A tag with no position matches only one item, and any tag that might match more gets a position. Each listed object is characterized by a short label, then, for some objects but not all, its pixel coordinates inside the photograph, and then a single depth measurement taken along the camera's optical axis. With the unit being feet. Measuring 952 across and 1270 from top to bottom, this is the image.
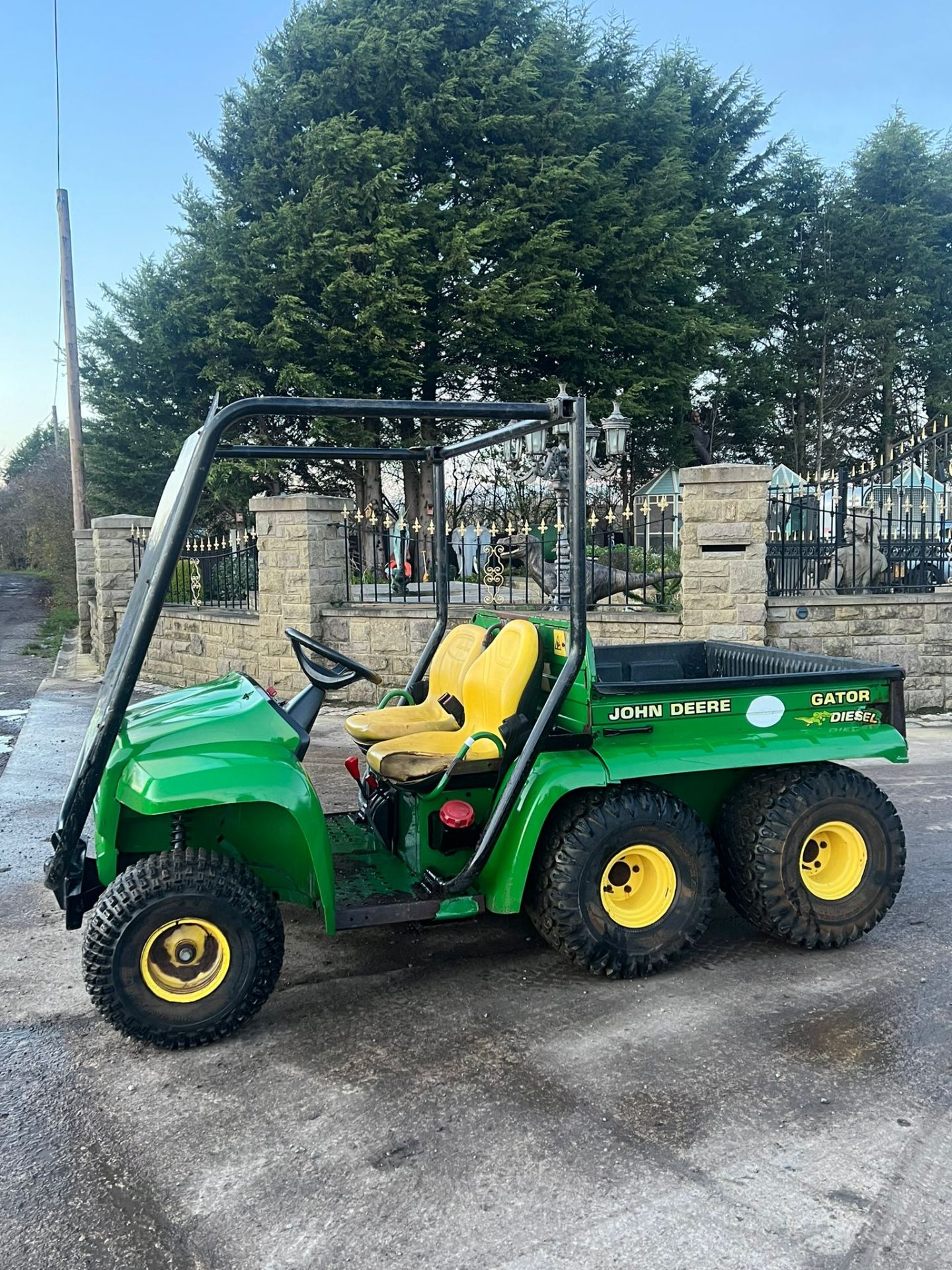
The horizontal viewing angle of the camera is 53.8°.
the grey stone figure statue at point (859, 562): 30.22
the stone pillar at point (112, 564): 41.19
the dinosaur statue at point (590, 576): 30.40
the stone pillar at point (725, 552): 27.27
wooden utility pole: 54.80
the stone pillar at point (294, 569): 30.89
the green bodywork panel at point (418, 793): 10.46
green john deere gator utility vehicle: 10.18
